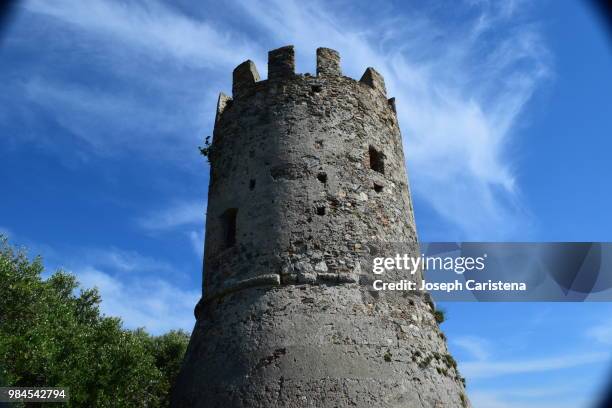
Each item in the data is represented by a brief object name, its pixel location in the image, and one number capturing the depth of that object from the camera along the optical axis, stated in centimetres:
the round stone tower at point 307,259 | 720
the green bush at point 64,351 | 1112
